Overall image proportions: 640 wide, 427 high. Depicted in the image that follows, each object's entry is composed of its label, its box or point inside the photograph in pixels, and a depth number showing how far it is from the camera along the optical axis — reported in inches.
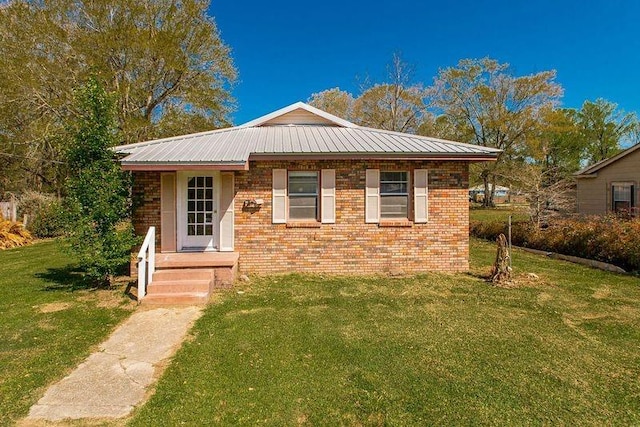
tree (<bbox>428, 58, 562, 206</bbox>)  1175.0
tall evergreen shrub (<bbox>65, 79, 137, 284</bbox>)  278.1
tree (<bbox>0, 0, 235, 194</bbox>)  666.8
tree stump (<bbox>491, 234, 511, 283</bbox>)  311.0
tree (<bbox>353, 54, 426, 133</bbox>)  1200.2
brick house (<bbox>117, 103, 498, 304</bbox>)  332.8
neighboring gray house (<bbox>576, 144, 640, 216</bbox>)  521.0
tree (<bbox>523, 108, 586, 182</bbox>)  1165.1
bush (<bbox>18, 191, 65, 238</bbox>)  645.3
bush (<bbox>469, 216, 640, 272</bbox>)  371.2
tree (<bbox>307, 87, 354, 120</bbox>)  1316.1
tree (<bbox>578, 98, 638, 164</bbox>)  1423.5
